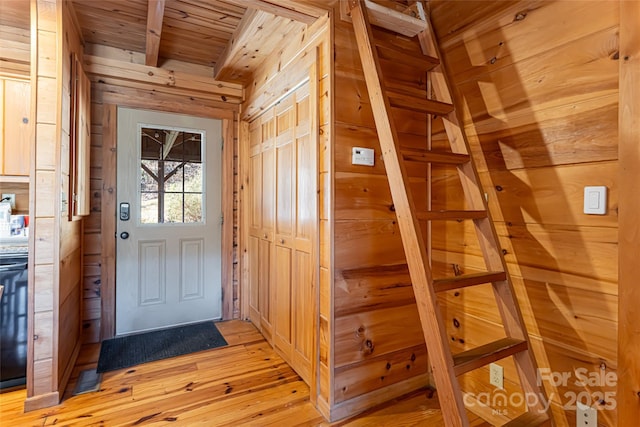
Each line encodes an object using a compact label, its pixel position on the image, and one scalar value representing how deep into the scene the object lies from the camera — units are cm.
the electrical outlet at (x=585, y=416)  134
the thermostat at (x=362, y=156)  180
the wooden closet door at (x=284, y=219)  229
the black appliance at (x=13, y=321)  193
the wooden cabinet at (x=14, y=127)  226
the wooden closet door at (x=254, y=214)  293
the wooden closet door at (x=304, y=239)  191
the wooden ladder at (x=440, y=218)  124
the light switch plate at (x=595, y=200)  129
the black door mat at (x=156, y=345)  238
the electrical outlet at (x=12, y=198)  244
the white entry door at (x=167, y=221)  281
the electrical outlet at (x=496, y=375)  170
